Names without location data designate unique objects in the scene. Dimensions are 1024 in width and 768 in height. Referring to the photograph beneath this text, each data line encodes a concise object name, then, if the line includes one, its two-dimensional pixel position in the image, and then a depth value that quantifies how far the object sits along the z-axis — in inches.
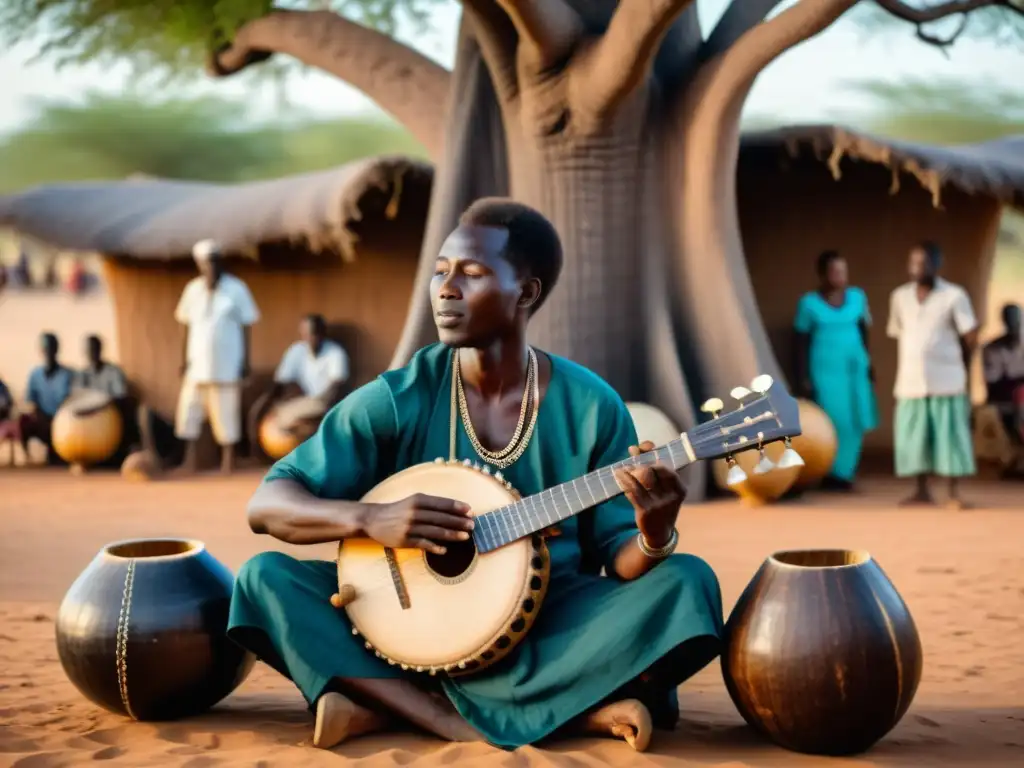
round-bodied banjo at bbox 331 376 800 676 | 149.6
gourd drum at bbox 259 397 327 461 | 435.5
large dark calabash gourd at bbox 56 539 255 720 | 161.0
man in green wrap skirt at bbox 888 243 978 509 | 351.6
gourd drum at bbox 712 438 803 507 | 347.3
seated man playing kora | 151.1
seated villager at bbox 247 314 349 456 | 449.4
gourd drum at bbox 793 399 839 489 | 364.2
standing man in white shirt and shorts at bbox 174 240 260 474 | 441.4
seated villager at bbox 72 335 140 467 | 474.3
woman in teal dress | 395.5
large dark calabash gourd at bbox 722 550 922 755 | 145.7
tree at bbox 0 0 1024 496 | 353.4
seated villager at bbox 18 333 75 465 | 478.3
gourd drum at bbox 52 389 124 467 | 456.8
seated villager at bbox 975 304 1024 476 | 412.5
